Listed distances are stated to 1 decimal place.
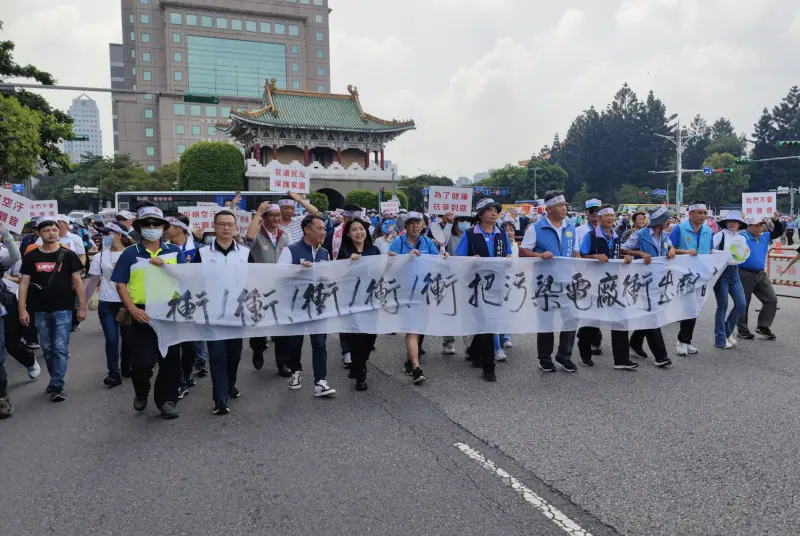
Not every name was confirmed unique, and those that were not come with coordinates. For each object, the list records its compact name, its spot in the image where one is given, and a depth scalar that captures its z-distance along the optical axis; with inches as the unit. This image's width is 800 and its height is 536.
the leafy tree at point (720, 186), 2655.0
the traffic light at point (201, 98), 576.1
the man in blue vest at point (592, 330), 264.9
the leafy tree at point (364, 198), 1860.2
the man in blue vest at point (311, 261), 219.8
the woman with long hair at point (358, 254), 229.8
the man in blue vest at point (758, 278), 299.9
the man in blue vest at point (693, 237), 276.7
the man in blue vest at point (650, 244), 265.9
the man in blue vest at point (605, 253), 252.1
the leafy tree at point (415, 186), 3061.0
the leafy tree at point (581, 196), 3321.9
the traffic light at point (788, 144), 954.1
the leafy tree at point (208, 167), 1801.2
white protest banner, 209.8
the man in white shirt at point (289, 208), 278.4
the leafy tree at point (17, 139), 557.0
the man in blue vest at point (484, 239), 249.3
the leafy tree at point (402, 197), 2001.4
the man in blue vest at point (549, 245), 248.2
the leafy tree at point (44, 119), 685.9
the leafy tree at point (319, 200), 1684.3
